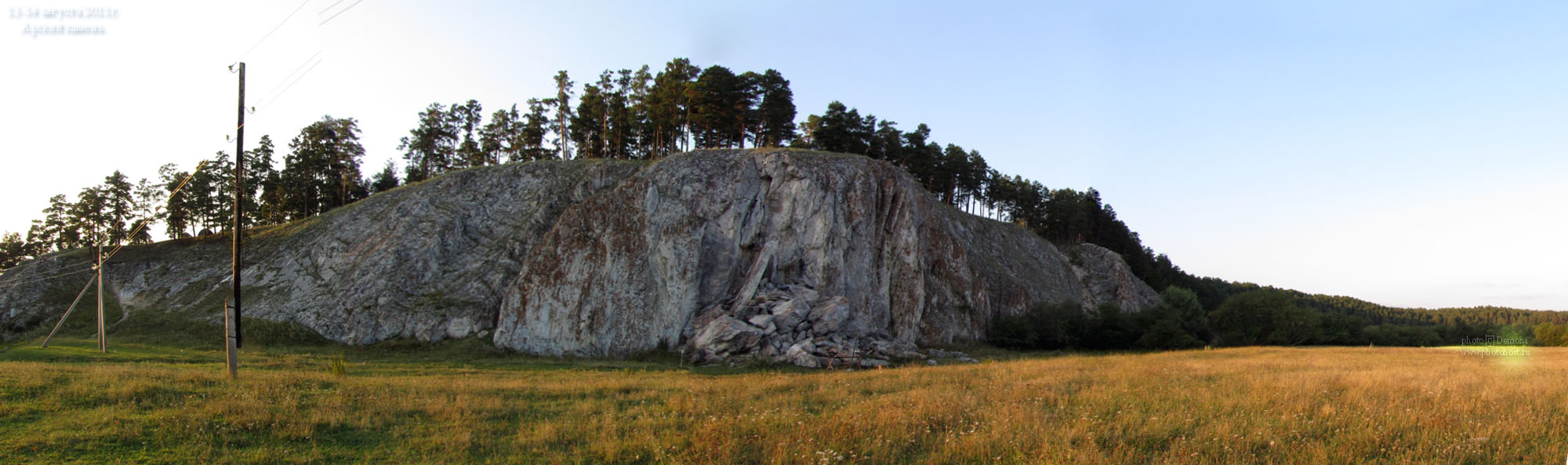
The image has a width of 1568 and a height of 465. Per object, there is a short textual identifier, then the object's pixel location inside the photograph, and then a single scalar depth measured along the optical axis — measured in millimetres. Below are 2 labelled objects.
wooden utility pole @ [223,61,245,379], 19047
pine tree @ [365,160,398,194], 69125
